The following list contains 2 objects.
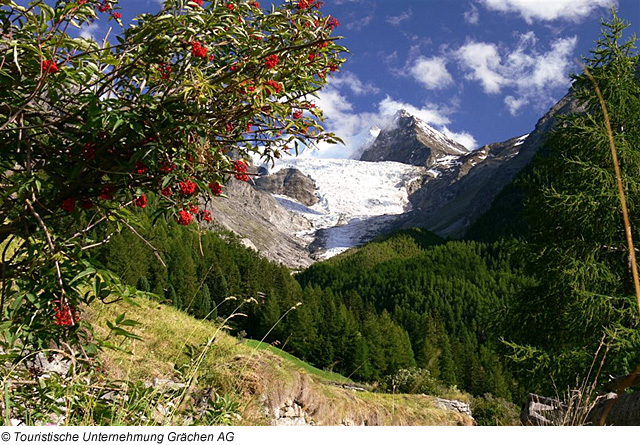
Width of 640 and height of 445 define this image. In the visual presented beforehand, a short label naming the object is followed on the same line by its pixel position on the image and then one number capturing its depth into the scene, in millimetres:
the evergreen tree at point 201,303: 53747
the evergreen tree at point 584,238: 8188
